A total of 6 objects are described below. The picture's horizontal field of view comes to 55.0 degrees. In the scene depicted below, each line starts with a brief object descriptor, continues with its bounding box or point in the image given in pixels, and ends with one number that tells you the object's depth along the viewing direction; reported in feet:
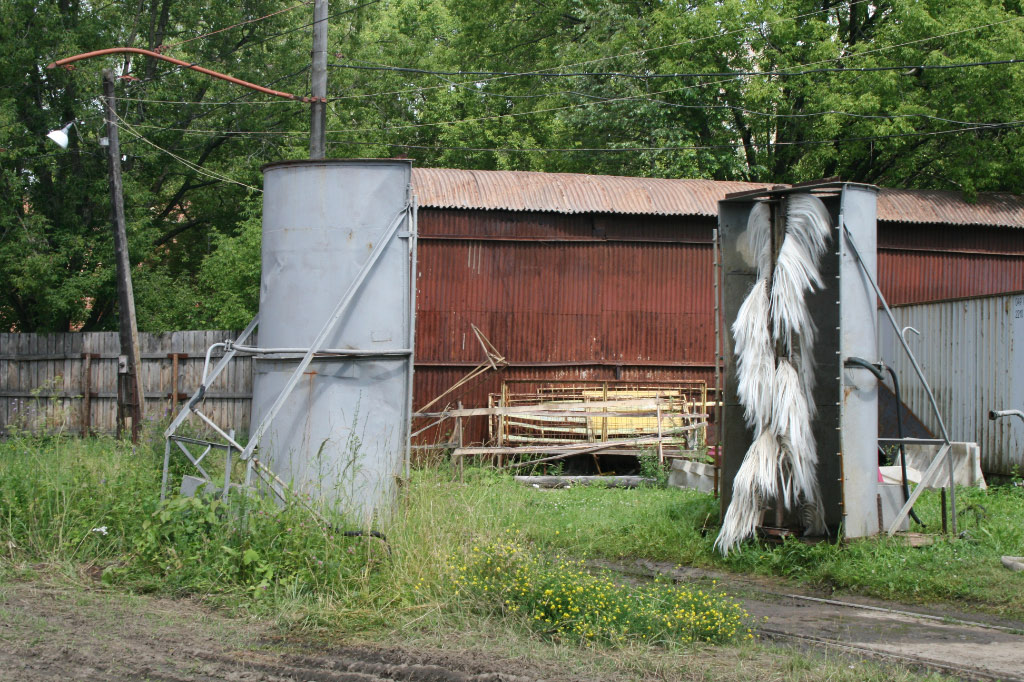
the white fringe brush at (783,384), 28.86
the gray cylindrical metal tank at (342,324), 28.07
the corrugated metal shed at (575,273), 55.93
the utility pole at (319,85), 52.54
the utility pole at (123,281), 53.78
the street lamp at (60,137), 49.03
